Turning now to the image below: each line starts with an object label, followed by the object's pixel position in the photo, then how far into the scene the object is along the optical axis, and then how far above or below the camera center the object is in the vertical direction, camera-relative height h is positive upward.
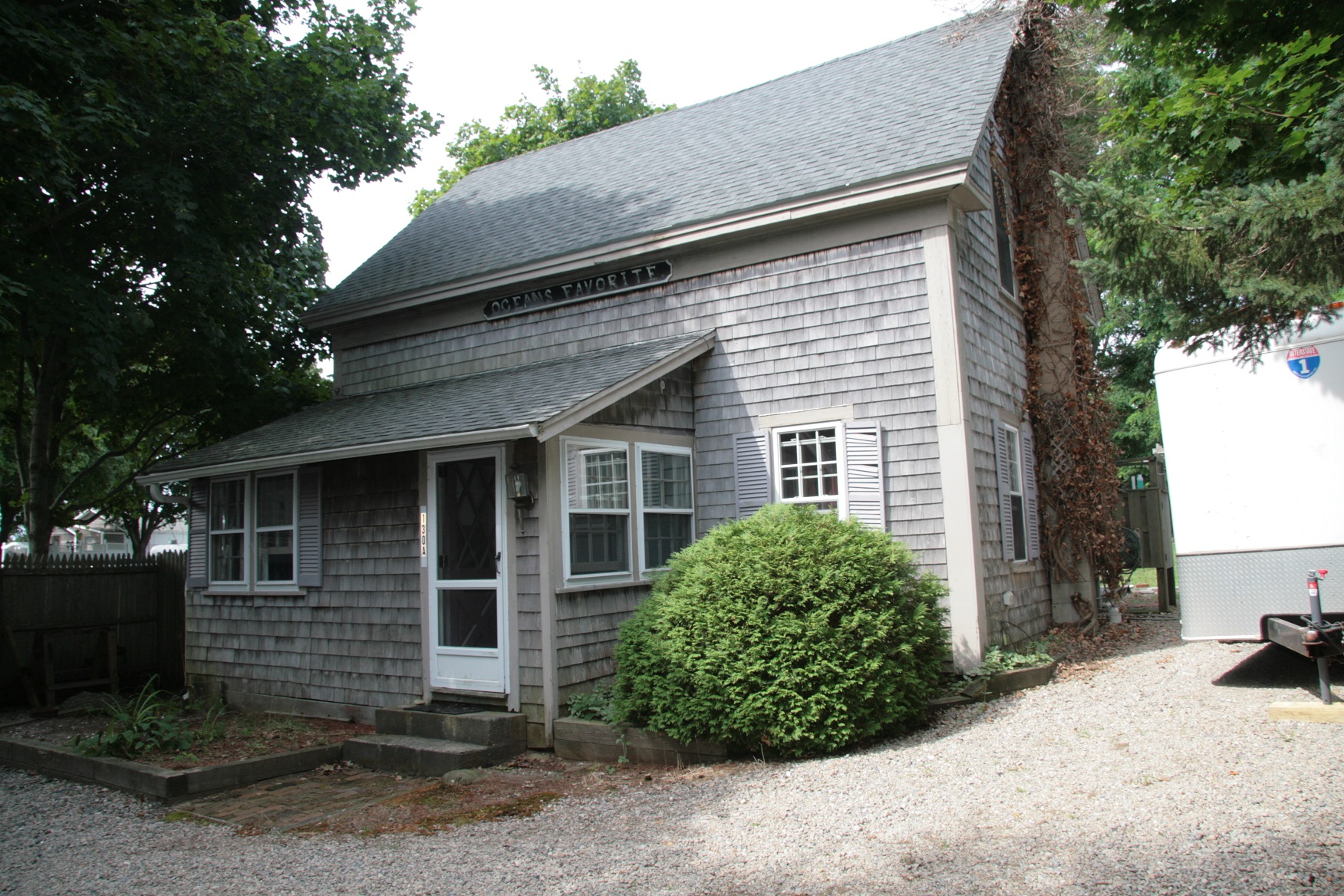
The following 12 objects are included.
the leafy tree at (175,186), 9.37 +4.31
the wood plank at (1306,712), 6.05 -1.25
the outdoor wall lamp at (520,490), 7.72 +0.51
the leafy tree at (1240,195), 5.13 +1.96
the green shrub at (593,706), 7.47 -1.28
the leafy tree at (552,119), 30.91 +14.72
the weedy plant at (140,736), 7.48 -1.42
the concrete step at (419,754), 7.10 -1.58
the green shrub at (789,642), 6.28 -0.70
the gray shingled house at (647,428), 8.12 +1.12
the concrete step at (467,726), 7.42 -1.43
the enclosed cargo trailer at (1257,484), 6.92 +0.32
